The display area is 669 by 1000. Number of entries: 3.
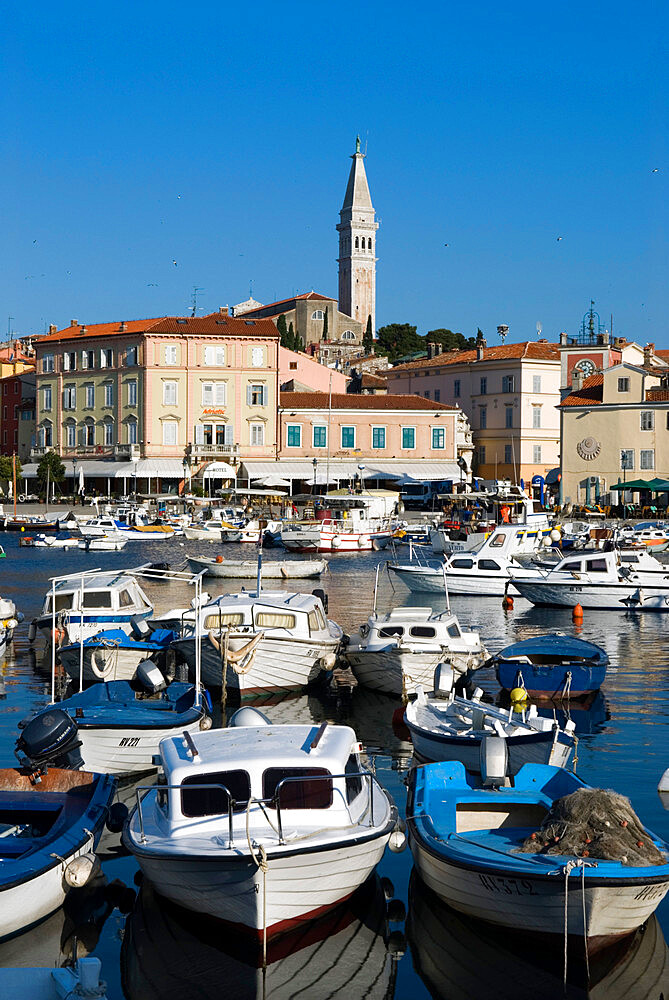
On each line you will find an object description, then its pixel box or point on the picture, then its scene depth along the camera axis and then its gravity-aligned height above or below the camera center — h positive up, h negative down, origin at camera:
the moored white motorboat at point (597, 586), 36.72 -3.34
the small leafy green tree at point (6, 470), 83.88 +0.72
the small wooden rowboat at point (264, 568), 45.75 -3.52
